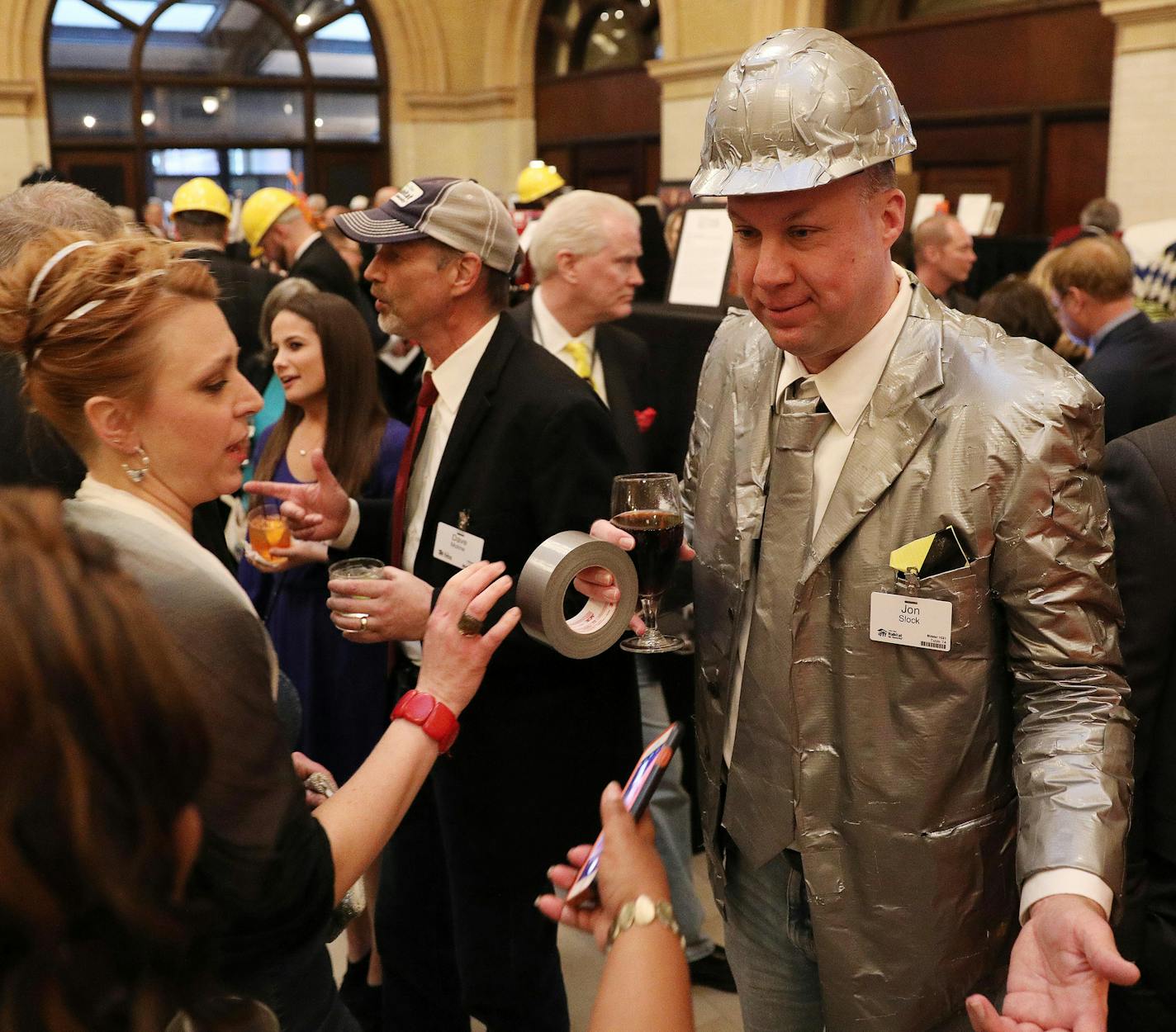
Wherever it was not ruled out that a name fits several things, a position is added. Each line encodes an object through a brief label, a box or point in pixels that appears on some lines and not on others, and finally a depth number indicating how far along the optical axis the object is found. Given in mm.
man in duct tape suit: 1383
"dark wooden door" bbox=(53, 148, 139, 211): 12945
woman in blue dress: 2998
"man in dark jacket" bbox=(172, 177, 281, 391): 4285
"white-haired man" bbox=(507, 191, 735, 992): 3682
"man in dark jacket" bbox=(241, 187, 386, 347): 5477
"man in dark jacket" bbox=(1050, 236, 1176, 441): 3572
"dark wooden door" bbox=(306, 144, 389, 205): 14461
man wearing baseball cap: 2248
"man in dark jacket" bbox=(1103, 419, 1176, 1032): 1471
